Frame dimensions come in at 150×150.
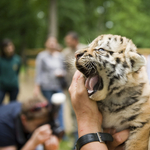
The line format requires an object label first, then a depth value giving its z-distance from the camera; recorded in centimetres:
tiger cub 155
